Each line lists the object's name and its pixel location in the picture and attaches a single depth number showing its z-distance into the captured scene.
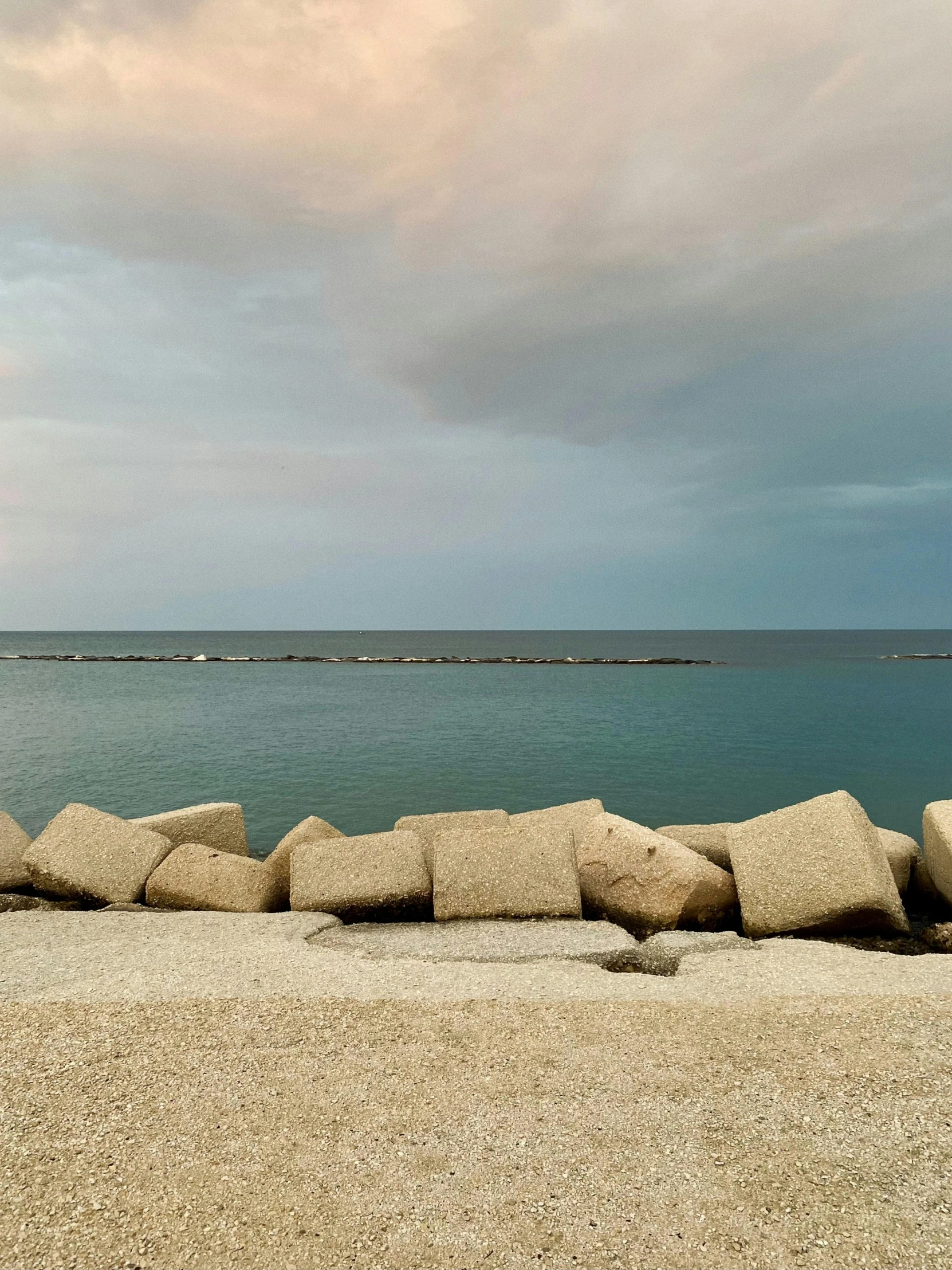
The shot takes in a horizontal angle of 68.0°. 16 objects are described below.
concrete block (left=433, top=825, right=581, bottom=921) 7.31
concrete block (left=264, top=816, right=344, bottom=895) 8.70
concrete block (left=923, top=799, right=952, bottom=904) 8.03
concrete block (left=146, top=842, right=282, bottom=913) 8.34
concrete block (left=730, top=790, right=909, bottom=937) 6.84
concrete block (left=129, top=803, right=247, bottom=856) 9.98
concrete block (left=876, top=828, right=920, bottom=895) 8.70
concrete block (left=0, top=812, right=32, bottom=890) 9.14
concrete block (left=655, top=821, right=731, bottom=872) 9.07
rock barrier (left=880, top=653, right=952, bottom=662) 96.14
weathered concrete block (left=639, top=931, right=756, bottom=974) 6.18
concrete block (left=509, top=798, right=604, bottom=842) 9.43
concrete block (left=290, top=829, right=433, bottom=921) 7.56
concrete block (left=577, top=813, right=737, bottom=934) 7.48
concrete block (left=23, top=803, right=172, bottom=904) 8.53
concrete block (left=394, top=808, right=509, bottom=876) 9.33
